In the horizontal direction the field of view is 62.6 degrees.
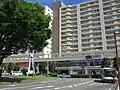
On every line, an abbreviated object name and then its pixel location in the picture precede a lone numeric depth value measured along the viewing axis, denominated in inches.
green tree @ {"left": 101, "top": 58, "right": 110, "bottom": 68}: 1214.5
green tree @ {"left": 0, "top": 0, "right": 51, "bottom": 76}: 437.5
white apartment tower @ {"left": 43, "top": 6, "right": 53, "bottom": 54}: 1814.8
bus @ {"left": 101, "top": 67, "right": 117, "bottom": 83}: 612.4
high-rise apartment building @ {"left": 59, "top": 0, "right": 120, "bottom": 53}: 1560.7
